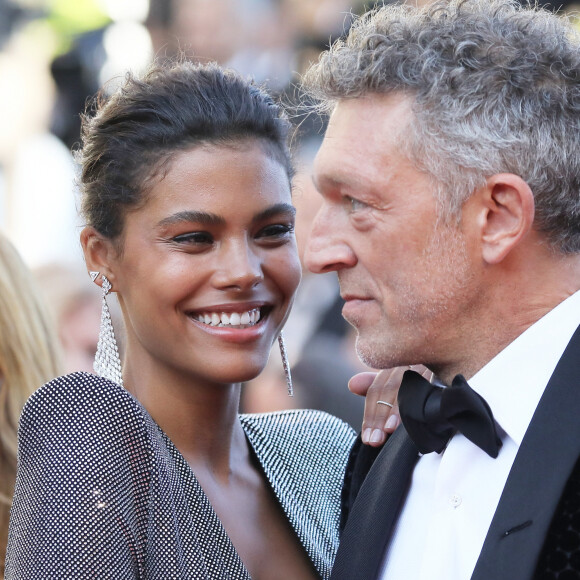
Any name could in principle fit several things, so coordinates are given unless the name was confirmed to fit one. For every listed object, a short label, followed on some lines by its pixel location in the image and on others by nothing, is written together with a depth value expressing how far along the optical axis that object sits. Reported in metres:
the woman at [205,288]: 4.50
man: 3.58
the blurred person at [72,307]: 8.77
